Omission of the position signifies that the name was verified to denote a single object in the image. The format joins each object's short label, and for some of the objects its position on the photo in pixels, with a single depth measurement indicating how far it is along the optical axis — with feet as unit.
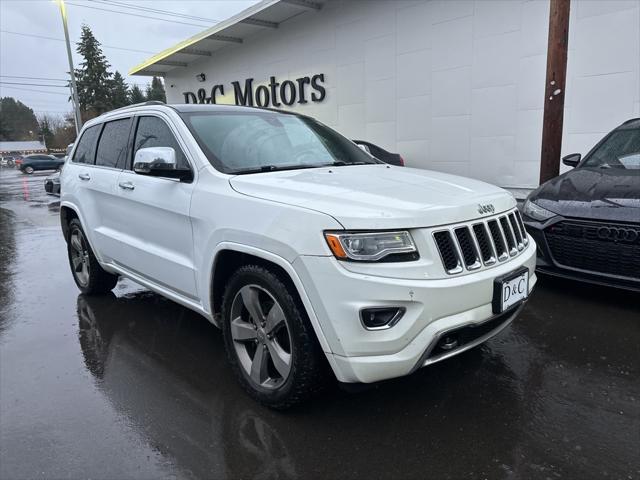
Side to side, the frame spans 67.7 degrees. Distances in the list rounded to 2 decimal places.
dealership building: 23.82
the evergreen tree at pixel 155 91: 251.80
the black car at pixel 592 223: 12.49
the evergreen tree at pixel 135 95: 241.43
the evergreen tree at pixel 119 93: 183.62
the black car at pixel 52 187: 44.77
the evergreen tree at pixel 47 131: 282.77
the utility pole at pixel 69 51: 67.21
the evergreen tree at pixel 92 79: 177.37
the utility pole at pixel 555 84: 19.66
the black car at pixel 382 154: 29.30
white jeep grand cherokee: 7.29
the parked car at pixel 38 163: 125.60
